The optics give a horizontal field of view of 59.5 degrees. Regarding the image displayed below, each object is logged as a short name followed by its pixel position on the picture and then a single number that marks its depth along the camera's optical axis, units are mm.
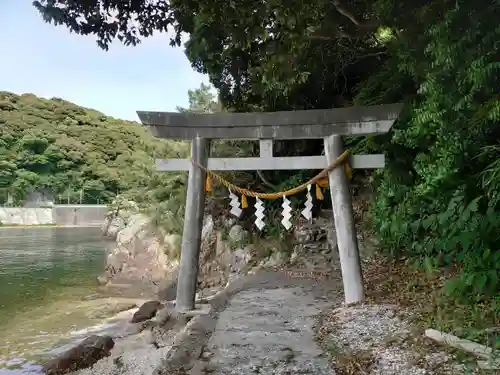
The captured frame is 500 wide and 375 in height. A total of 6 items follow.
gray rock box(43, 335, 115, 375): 6644
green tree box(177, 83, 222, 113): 17500
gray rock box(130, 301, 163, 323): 9664
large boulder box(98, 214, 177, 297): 15242
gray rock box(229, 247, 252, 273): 10797
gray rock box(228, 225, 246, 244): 11242
